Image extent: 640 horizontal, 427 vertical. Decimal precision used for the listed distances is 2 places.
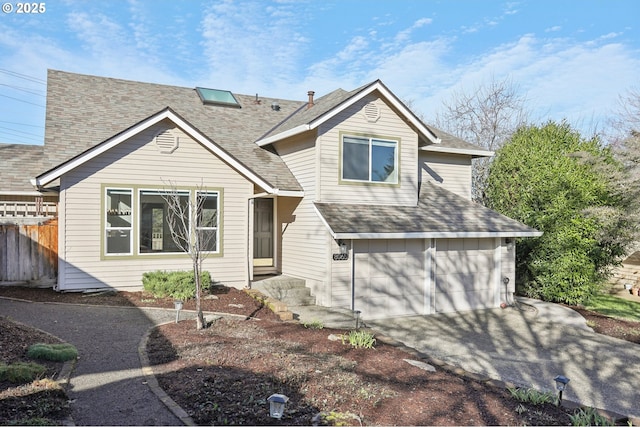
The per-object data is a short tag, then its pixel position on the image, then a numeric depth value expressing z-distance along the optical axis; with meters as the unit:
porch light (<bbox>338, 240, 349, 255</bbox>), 11.12
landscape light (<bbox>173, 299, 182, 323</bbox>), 8.47
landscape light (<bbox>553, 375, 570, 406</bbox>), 5.34
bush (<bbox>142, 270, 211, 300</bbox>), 10.83
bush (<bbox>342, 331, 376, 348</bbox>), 7.53
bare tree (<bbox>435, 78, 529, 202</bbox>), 28.95
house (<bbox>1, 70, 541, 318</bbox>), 11.15
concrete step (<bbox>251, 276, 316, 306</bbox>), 11.57
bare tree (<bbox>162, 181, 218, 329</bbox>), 11.73
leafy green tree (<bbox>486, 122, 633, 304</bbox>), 14.05
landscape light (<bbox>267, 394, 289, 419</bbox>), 4.21
